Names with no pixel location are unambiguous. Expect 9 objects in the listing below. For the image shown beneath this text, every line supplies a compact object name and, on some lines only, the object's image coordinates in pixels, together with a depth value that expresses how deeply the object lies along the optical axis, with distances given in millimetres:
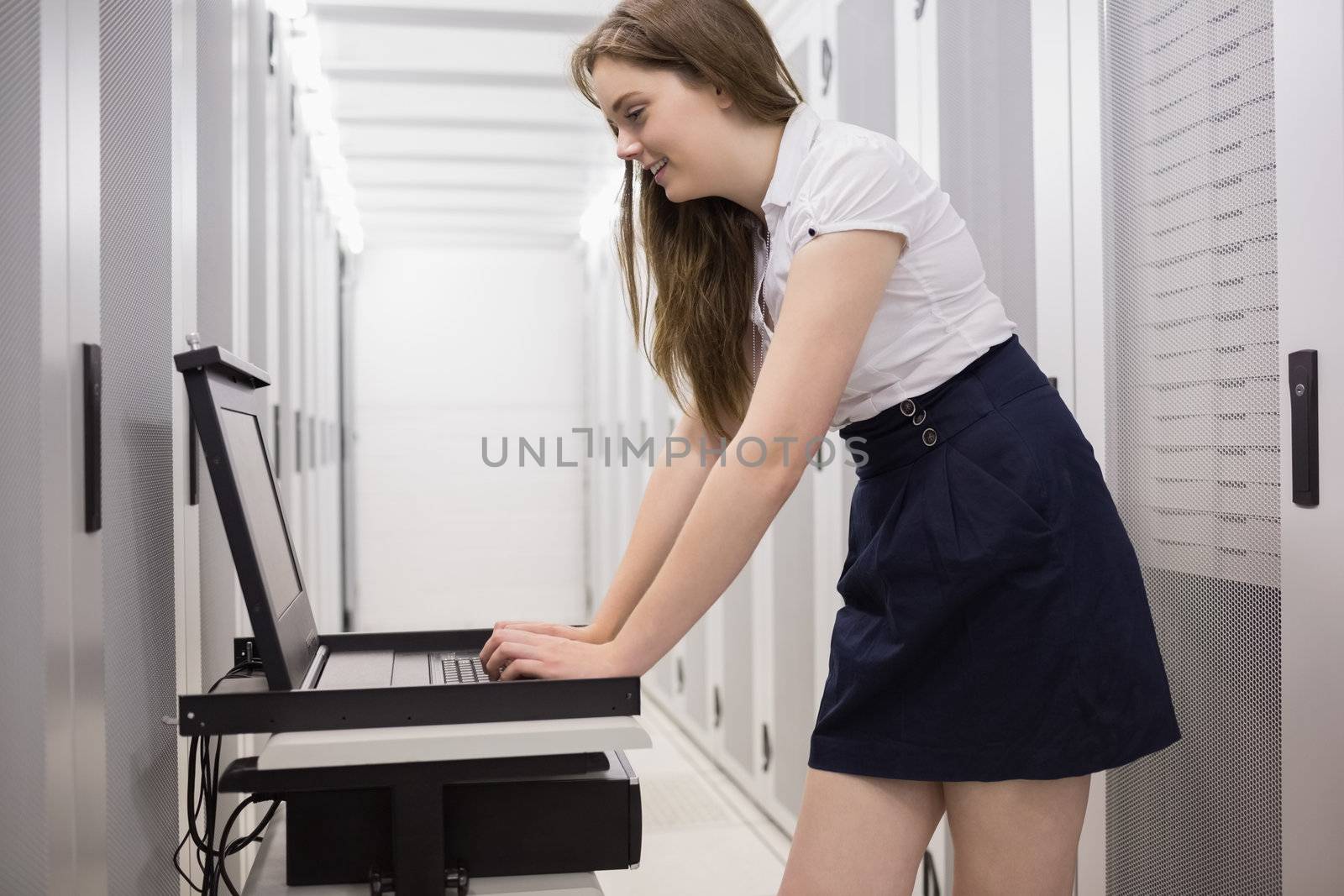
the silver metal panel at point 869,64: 2467
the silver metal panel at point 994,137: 1923
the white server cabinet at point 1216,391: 1271
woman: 1040
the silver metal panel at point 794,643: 2939
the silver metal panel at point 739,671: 3557
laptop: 1021
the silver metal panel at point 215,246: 1807
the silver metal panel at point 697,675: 4164
